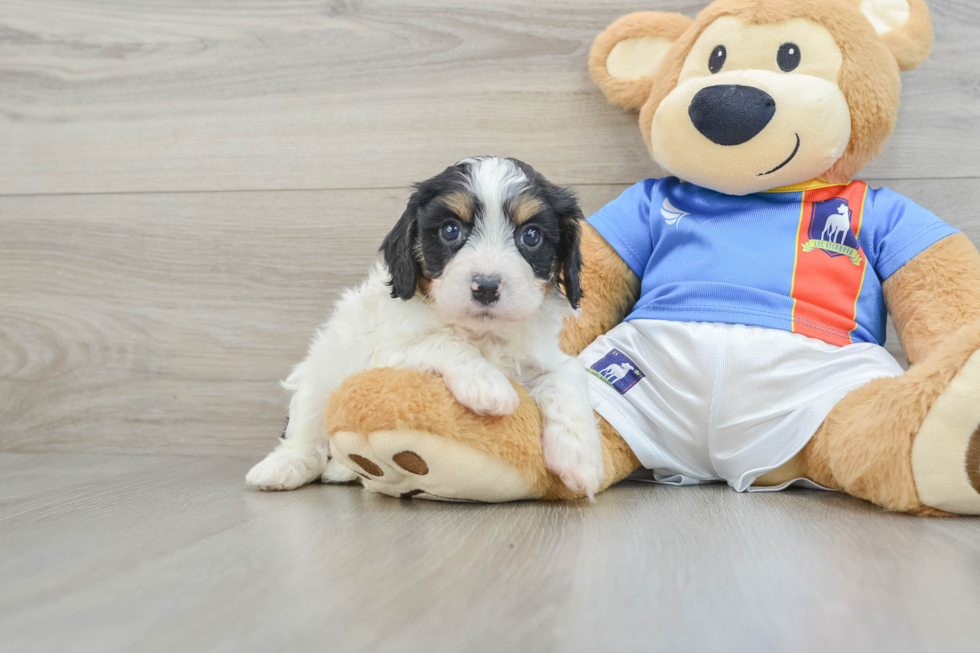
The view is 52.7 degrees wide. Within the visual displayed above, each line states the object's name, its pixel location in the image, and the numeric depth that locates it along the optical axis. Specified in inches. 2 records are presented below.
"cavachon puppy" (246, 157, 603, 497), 20.7
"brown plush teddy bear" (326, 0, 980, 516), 22.5
